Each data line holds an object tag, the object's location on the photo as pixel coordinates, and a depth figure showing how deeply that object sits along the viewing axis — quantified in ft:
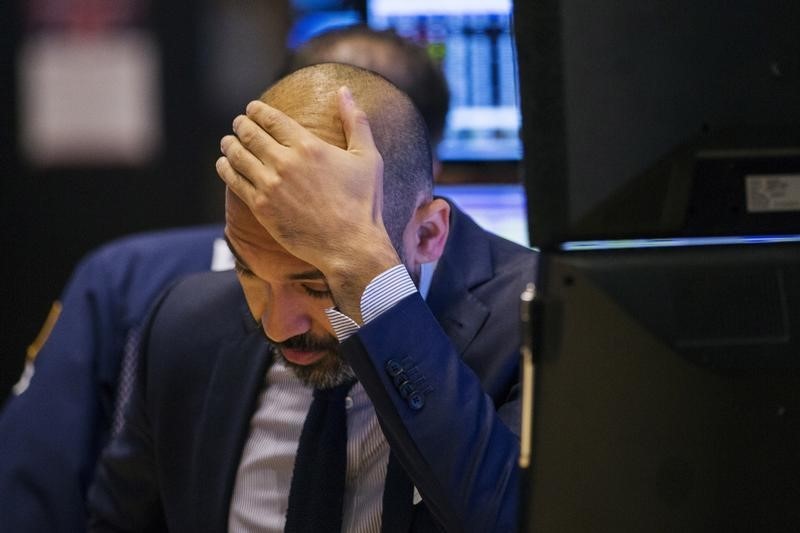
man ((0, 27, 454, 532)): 9.84
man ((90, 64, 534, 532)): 7.58
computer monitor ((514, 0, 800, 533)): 6.74
